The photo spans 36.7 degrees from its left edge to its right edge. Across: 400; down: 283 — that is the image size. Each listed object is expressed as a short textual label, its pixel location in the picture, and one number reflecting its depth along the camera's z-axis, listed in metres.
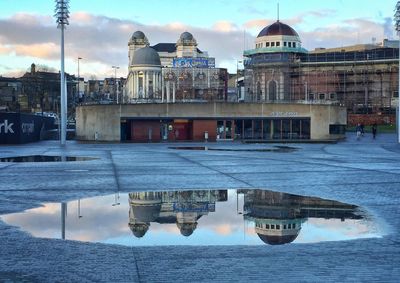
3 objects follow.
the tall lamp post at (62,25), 55.37
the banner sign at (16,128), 57.38
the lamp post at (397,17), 58.09
